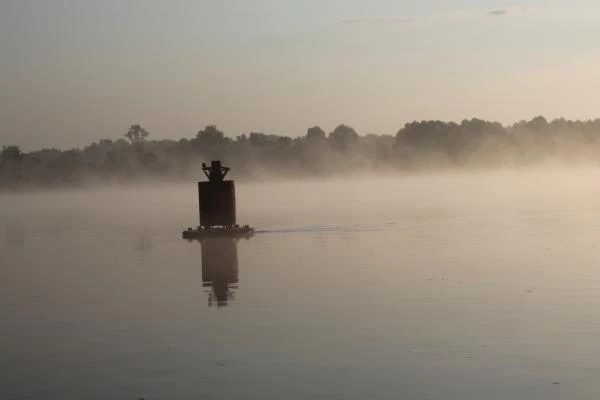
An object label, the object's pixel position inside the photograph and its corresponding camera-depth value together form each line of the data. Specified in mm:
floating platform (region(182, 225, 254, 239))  46953
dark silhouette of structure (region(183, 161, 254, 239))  47966
